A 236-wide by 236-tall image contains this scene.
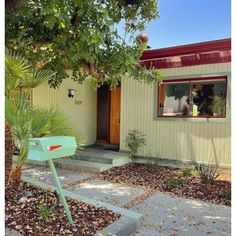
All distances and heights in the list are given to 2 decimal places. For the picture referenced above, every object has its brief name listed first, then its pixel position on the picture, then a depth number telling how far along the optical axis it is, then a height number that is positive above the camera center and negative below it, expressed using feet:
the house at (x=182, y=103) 23.06 +1.75
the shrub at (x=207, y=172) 19.44 -4.53
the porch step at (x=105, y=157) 25.48 -4.17
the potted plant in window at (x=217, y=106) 23.39 +1.28
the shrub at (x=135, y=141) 27.40 -2.52
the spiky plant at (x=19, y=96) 11.03 +1.08
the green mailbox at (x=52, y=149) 9.57 -1.26
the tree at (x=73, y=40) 15.10 +5.53
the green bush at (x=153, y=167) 23.37 -4.82
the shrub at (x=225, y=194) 16.70 -5.17
